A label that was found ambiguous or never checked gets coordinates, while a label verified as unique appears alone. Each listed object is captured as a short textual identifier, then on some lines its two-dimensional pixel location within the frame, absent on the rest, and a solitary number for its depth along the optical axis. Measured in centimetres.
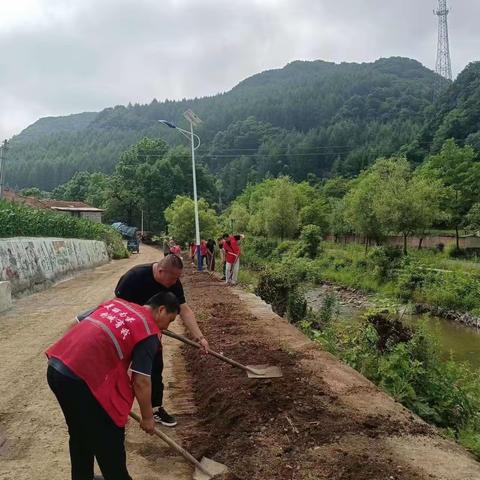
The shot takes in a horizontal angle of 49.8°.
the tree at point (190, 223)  3672
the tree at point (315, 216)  4641
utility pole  3073
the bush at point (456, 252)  3341
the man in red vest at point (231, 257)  1571
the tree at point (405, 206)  2592
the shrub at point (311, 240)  3669
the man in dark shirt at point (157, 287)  448
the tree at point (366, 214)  3100
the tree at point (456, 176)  3756
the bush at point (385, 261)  2602
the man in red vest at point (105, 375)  298
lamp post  2594
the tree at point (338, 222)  4491
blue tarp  4992
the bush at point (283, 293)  1307
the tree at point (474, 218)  3189
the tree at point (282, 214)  4181
